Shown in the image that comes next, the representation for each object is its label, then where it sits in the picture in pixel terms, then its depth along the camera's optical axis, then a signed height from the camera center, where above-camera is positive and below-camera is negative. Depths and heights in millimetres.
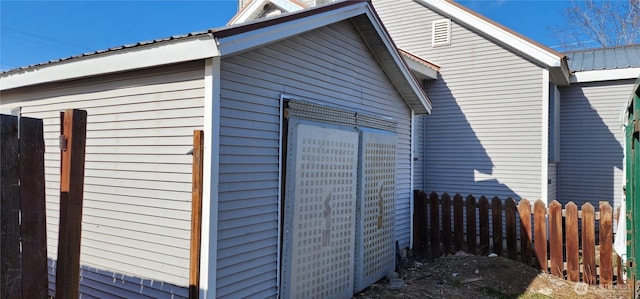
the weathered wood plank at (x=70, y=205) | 2467 -315
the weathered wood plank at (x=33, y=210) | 2213 -317
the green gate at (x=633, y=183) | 4066 -179
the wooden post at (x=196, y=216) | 3486 -509
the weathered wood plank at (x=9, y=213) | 2117 -319
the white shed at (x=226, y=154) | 3646 +25
